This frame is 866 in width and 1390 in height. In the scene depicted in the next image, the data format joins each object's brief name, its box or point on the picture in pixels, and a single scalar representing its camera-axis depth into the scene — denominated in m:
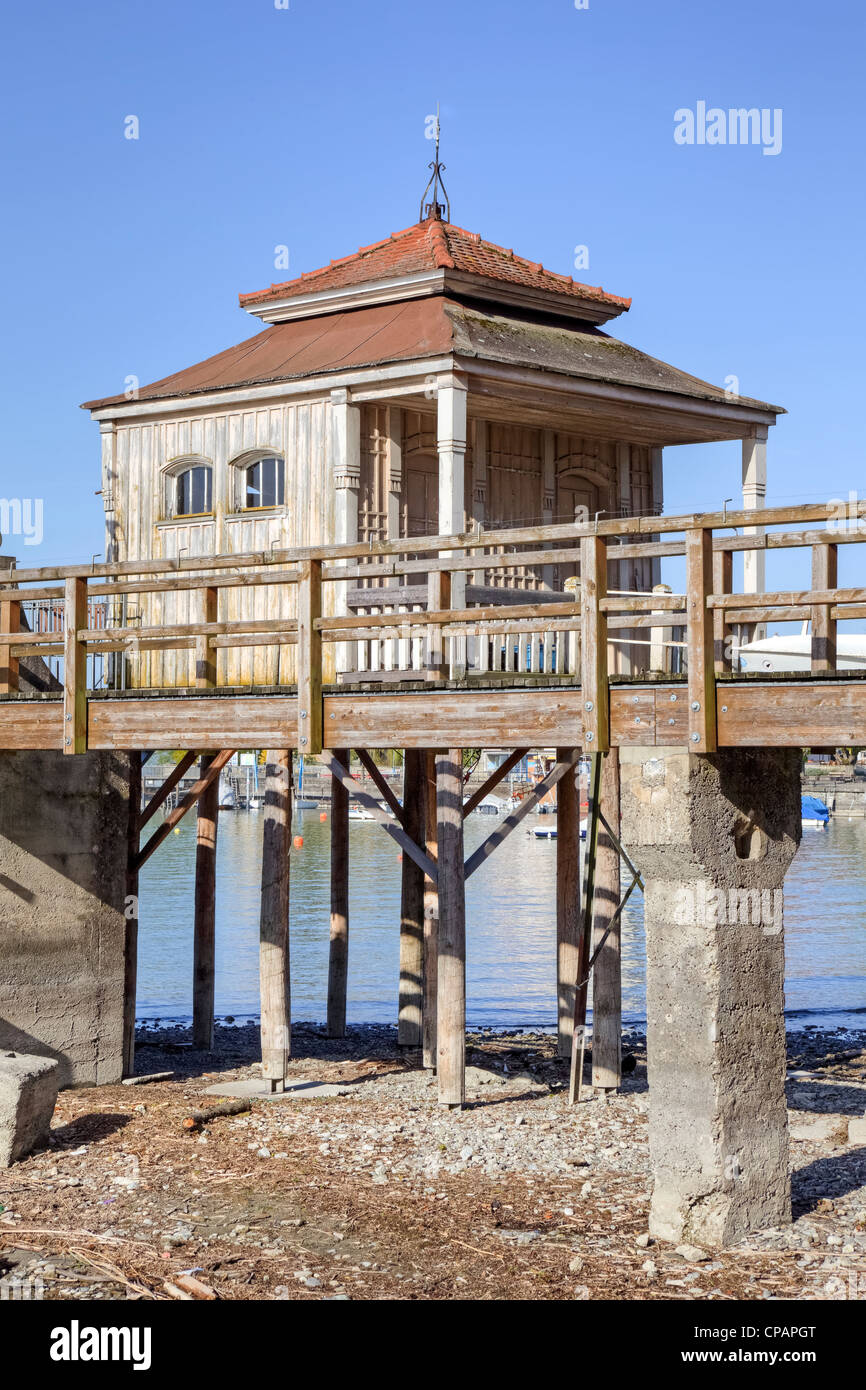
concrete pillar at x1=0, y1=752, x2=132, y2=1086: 13.26
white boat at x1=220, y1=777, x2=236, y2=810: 82.81
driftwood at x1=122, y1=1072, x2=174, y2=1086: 14.18
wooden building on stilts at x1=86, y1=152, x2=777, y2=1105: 13.81
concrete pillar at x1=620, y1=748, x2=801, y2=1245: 8.85
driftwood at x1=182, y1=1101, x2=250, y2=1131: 12.15
